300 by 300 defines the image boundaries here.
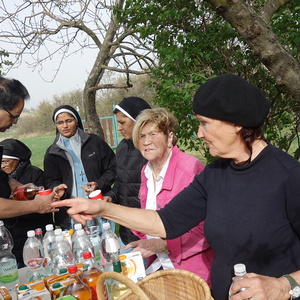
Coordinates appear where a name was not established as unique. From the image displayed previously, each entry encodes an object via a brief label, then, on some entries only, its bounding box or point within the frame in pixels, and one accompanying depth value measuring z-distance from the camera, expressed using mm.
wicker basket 1688
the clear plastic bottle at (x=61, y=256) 2251
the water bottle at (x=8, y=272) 2211
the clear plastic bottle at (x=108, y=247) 2113
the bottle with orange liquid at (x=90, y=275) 1862
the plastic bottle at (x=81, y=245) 2268
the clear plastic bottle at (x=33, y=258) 2355
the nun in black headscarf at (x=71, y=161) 3848
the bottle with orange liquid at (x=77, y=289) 1729
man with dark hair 2447
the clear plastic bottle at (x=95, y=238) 2473
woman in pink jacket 2250
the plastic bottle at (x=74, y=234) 2217
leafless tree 6273
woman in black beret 1542
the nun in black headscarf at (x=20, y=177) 3223
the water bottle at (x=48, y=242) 2405
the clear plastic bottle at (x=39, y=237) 2605
